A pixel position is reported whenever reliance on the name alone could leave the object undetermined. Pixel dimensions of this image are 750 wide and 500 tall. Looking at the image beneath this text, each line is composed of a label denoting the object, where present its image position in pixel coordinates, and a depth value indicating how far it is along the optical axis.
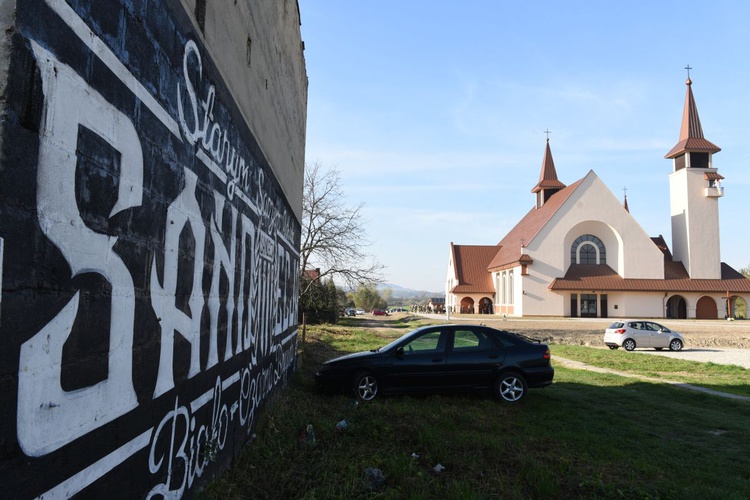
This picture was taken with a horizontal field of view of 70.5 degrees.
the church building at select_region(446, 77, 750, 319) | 54.41
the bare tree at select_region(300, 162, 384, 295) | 36.47
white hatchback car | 23.61
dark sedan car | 9.57
